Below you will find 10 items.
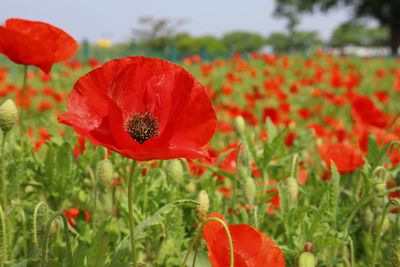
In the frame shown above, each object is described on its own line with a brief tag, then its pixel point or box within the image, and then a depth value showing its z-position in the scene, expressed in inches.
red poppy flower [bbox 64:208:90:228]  26.8
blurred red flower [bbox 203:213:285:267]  19.8
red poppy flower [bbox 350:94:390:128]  40.5
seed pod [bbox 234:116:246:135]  34.0
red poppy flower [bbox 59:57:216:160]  18.5
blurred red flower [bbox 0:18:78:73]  24.8
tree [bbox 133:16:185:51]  1866.9
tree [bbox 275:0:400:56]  1212.8
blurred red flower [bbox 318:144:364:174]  29.5
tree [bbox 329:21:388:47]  2528.8
